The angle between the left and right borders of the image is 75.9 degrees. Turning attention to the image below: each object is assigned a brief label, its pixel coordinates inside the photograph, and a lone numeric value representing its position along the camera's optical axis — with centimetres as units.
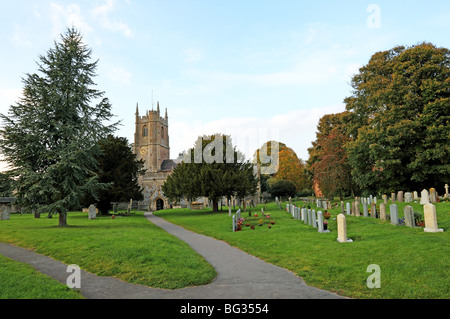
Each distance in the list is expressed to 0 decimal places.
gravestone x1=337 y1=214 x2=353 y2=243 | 1052
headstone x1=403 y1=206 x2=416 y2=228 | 1223
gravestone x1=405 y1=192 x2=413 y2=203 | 2079
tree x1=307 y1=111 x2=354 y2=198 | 3138
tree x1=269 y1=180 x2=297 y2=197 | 4456
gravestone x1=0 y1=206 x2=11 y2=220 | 2434
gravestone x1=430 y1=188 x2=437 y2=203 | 1945
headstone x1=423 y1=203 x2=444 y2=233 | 1066
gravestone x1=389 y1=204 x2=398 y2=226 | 1301
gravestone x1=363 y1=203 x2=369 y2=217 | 1701
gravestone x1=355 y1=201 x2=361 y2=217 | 1767
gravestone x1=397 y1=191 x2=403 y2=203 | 2195
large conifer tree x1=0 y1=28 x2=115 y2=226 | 1752
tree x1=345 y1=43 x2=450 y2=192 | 2158
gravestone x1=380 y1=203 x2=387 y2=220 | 1444
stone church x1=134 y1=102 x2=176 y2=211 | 6588
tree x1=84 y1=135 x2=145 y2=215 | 3067
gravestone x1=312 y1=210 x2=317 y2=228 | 1425
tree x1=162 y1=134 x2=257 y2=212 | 2786
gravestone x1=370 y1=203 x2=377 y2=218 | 1645
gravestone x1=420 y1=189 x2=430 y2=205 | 1802
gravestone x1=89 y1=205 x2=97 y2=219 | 2537
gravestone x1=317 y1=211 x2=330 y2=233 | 1294
